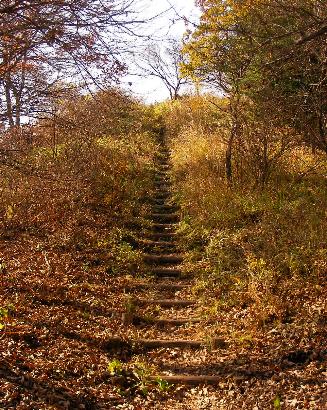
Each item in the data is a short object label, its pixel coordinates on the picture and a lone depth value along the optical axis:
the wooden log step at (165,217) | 12.78
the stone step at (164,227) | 12.17
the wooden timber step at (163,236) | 11.70
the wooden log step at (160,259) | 10.56
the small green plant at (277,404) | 5.45
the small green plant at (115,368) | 6.32
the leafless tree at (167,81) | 34.19
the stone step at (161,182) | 15.47
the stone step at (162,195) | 14.40
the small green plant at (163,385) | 6.18
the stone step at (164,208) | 13.35
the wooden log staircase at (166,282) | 7.36
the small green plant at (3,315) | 6.52
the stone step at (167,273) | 10.05
